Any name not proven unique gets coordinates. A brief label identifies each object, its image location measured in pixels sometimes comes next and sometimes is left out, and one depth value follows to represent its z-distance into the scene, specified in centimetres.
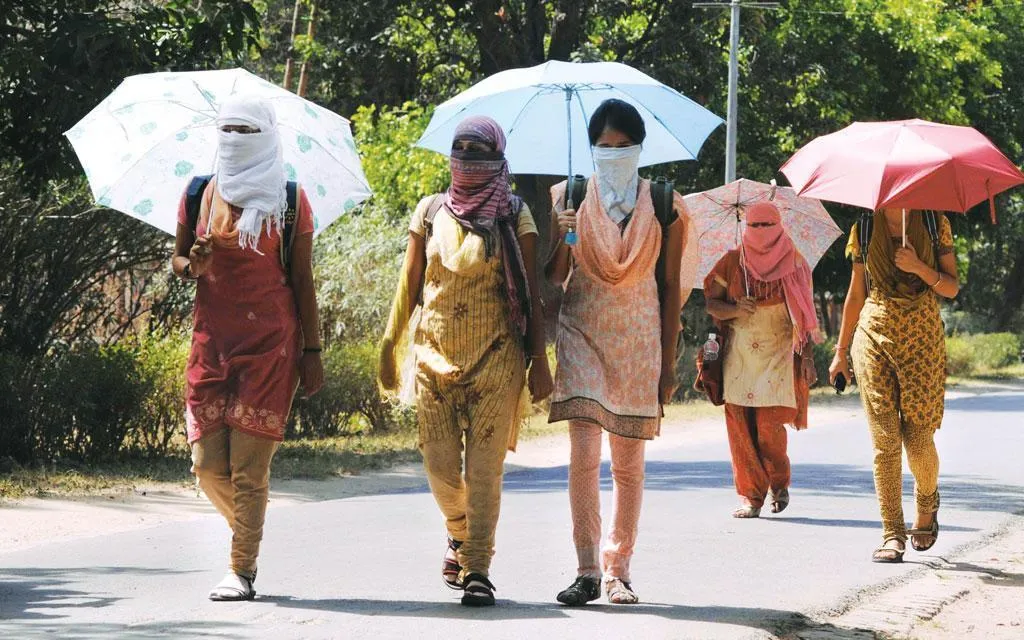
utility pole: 2736
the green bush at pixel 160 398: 1394
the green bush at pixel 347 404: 1695
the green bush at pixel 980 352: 3669
